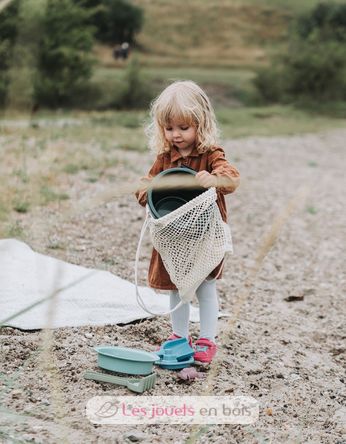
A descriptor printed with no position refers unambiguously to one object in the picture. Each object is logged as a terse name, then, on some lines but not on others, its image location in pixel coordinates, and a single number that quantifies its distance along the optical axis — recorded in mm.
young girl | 2855
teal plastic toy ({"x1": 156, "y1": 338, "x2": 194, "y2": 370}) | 2920
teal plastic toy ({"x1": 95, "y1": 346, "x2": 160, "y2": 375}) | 2738
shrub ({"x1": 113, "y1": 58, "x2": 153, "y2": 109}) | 21391
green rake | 2617
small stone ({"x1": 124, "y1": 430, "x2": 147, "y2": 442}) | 2238
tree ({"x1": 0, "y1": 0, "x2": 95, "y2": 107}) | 18328
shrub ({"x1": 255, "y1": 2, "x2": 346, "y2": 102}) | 22594
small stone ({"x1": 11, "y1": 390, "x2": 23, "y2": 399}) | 2447
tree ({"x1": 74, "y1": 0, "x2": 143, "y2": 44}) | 27016
